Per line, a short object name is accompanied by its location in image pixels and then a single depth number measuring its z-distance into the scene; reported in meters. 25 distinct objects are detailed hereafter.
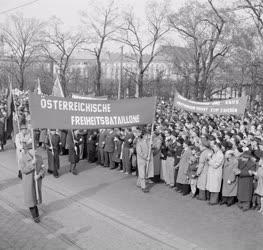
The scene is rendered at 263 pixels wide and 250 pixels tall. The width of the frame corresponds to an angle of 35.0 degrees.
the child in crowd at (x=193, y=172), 10.79
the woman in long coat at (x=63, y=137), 16.23
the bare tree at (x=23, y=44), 50.47
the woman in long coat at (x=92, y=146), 15.50
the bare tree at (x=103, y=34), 39.62
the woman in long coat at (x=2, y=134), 18.20
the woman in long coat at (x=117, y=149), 14.20
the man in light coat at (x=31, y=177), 8.78
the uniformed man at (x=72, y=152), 13.69
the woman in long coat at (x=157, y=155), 12.49
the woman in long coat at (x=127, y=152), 13.73
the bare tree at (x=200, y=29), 32.69
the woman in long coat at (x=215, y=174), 10.17
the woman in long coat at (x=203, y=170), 10.48
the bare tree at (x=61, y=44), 45.45
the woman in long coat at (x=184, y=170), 11.02
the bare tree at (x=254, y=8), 24.49
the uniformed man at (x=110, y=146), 14.40
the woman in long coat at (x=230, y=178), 10.01
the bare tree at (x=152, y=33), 38.88
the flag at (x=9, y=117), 18.38
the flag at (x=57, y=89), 14.48
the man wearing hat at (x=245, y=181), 9.77
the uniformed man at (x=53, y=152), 13.25
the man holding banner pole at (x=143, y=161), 11.49
